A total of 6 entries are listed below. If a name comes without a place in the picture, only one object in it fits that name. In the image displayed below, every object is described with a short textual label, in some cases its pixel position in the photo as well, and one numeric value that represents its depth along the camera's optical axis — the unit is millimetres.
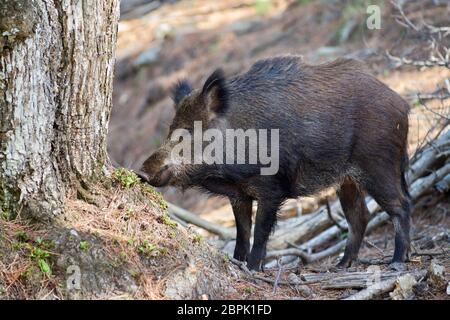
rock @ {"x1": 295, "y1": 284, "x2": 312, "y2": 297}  10266
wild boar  12547
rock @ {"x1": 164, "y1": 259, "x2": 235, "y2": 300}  9328
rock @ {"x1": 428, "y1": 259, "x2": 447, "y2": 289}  9977
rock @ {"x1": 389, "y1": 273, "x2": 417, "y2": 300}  9525
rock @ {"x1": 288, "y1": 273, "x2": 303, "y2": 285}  10562
